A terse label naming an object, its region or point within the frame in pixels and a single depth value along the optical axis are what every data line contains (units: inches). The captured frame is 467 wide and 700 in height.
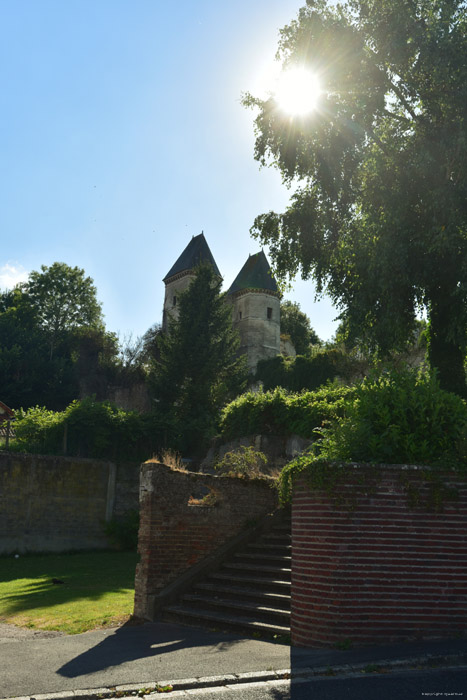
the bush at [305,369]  1391.5
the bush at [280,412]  706.2
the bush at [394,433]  301.9
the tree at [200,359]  1251.8
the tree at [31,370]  1763.0
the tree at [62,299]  2177.7
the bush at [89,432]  882.8
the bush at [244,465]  477.7
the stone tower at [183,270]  2201.0
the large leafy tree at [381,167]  563.2
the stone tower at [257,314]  2140.7
